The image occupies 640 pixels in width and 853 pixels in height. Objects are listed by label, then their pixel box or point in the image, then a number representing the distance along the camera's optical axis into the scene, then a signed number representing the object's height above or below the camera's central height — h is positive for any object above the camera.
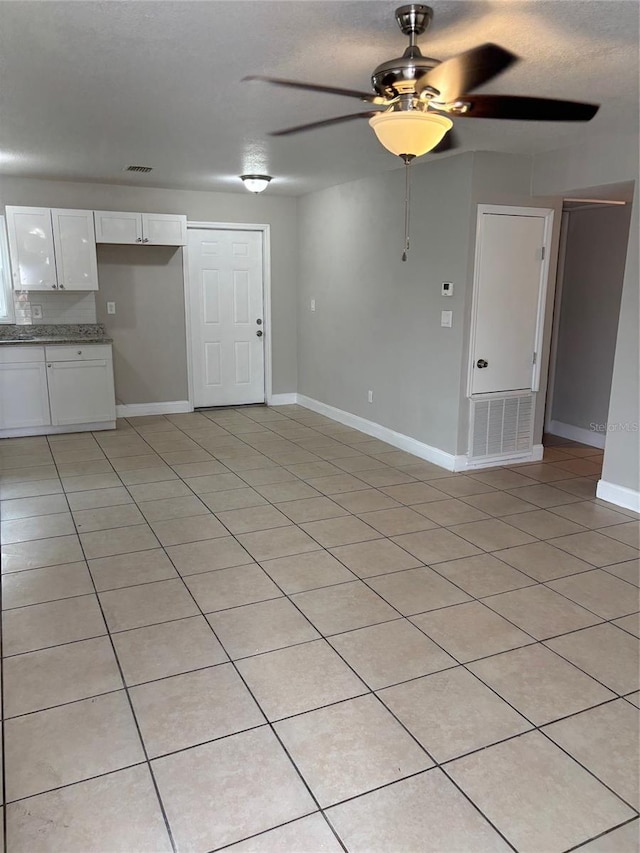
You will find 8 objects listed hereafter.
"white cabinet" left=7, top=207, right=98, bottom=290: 5.82 +0.40
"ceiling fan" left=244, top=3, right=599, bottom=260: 2.03 +0.67
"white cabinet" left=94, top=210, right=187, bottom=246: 6.12 +0.63
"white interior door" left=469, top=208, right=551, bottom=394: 4.69 -0.04
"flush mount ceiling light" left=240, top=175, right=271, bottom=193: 5.54 +0.96
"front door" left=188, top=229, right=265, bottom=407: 6.98 -0.25
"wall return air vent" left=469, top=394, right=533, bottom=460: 4.95 -1.06
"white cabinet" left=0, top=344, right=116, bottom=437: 5.80 -0.91
